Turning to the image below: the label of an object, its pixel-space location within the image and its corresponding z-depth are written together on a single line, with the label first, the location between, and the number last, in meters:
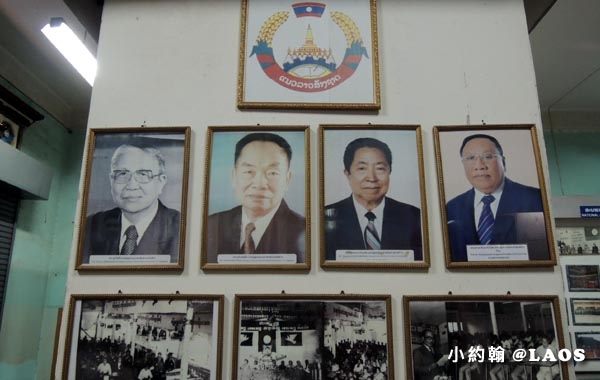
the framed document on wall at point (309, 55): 1.81
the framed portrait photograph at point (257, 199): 1.64
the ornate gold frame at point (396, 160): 1.62
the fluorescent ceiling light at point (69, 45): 2.52
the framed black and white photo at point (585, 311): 3.43
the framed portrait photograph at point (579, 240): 3.60
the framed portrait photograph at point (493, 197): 1.63
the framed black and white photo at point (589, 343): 3.39
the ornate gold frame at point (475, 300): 1.56
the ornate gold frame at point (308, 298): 1.59
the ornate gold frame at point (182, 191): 1.64
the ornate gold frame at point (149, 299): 1.56
